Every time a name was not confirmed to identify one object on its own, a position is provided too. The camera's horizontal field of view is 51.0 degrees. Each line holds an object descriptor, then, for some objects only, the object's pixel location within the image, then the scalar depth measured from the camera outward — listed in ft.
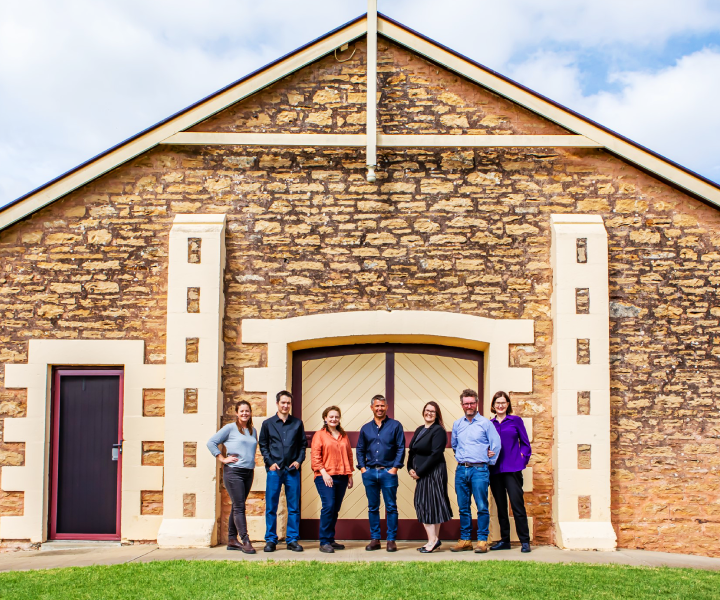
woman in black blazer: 24.06
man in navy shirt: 24.35
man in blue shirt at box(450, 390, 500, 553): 24.25
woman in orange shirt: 24.43
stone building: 25.79
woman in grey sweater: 24.21
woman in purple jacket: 24.59
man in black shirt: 24.22
